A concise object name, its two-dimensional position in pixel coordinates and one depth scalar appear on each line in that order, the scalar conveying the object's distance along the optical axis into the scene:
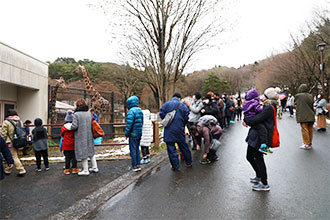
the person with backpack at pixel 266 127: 4.02
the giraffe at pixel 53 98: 12.24
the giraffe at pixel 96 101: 14.16
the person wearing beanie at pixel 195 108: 6.96
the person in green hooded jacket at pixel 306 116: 7.09
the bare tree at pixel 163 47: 10.77
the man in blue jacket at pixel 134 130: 5.62
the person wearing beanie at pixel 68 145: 5.55
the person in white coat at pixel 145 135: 6.39
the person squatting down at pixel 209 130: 6.09
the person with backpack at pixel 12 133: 5.84
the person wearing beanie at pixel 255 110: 3.95
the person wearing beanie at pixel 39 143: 6.11
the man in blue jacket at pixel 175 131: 5.44
